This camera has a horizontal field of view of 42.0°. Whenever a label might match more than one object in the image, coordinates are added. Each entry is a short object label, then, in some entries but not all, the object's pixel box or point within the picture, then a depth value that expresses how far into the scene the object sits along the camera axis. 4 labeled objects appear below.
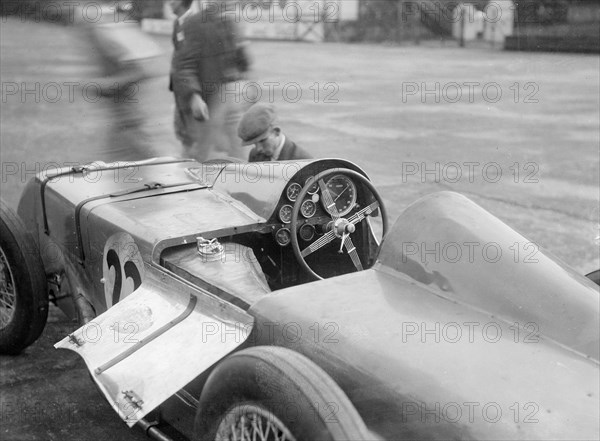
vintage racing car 2.51
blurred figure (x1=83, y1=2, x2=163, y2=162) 7.49
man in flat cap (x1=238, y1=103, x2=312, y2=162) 4.90
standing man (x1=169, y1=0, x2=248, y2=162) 7.77
